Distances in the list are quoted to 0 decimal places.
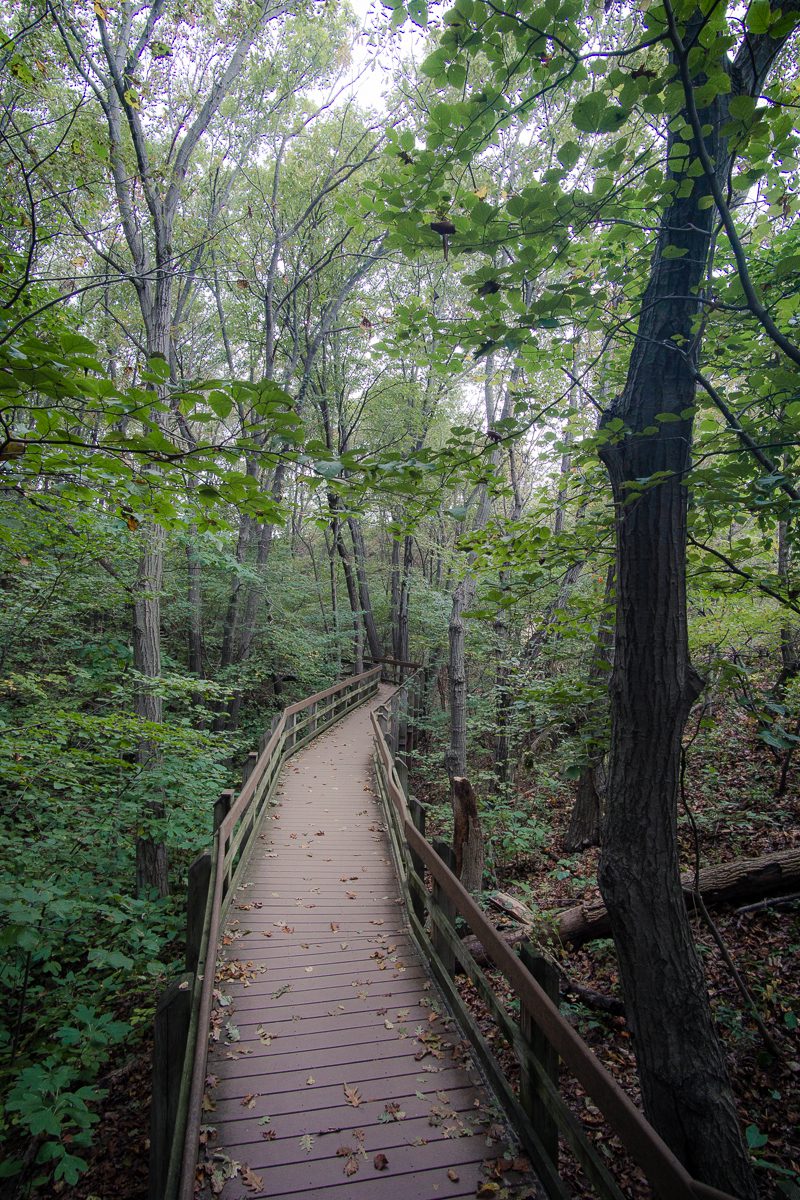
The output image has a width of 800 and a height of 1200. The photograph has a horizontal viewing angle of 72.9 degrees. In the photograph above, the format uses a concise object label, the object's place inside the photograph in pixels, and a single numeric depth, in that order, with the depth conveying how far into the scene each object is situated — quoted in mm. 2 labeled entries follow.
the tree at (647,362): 2021
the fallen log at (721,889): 5305
